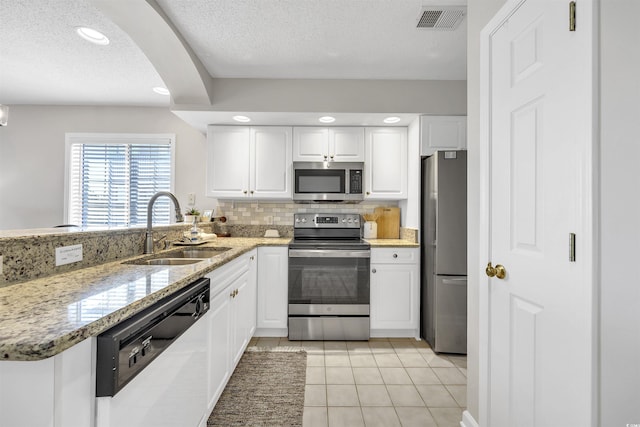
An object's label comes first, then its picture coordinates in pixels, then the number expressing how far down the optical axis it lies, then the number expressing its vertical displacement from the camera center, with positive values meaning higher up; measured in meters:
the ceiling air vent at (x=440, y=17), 1.96 +1.31
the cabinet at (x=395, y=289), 2.95 -0.68
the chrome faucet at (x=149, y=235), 1.94 -0.13
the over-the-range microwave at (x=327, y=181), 3.24 +0.37
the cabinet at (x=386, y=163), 3.28 +0.57
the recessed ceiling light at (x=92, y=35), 2.32 +1.36
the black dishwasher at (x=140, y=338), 0.77 -0.37
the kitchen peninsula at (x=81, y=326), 0.64 -0.27
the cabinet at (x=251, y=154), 3.29 +0.65
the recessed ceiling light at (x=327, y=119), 3.04 +0.97
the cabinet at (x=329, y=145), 3.28 +0.75
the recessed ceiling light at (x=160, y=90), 3.30 +1.34
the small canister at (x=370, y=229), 3.45 -0.14
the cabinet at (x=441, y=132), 2.97 +0.82
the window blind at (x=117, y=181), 3.87 +0.41
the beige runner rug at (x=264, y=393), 1.76 -1.14
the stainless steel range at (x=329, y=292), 2.90 -0.71
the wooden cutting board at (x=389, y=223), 3.52 -0.07
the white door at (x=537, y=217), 0.94 +0.01
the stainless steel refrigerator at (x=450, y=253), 2.62 -0.29
